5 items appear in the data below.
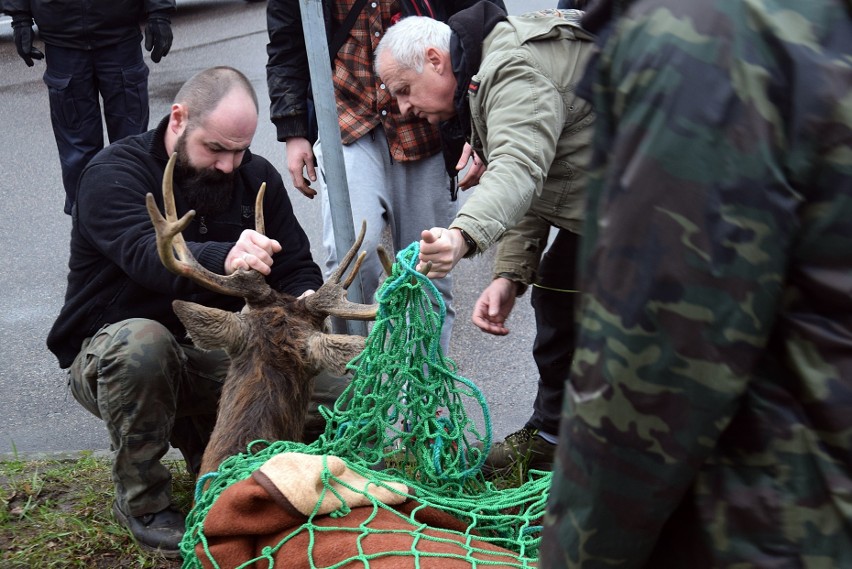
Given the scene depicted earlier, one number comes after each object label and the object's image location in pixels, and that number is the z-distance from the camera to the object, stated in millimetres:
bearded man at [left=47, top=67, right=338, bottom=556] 3744
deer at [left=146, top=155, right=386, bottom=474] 3332
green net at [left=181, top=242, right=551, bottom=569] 2807
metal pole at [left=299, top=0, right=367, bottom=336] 3736
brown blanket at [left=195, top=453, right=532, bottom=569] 2391
